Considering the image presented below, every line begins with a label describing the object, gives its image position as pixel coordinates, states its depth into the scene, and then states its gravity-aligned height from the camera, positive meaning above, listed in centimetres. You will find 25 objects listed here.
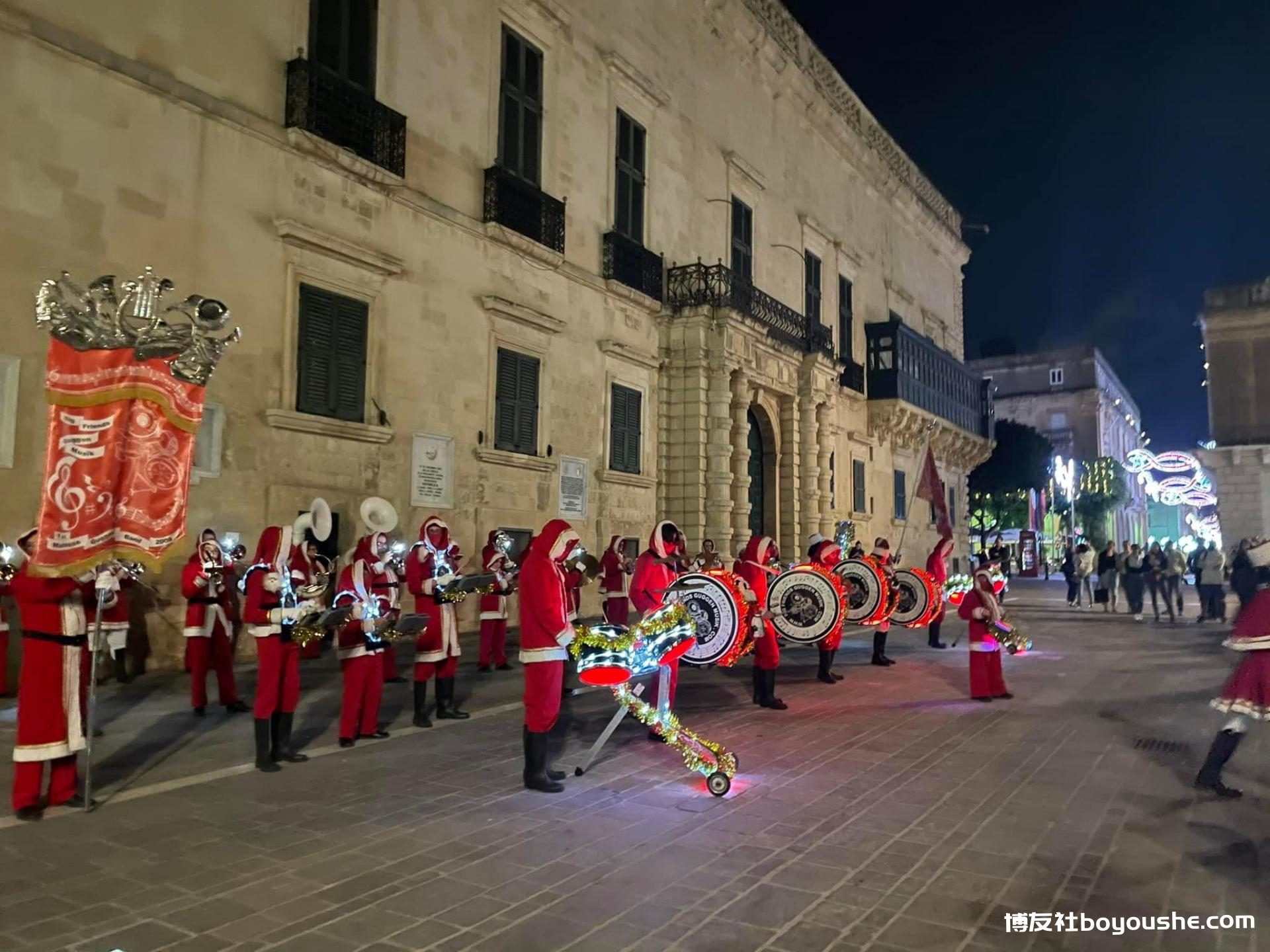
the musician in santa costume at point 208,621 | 884 -77
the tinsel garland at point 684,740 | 621 -138
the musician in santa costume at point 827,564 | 1098 -15
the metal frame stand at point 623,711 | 662 -124
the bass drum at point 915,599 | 1355 -73
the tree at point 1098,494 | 5856 +408
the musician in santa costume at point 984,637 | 995 -96
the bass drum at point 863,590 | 1191 -53
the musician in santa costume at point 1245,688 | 599 -92
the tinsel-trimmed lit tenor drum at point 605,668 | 618 -83
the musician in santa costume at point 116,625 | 974 -88
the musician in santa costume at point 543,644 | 625 -68
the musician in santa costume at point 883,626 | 1233 -109
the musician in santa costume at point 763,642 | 933 -98
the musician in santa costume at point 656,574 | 797 -21
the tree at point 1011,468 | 4991 +491
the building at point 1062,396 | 6788 +1267
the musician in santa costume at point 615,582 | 1493 -55
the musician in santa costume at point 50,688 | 545 -92
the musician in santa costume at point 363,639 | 742 -78
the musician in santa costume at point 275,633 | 685 -68
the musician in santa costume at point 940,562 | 1454 -16
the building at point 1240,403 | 3709 +677
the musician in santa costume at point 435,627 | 841 -76
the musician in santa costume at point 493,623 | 1198 -104
